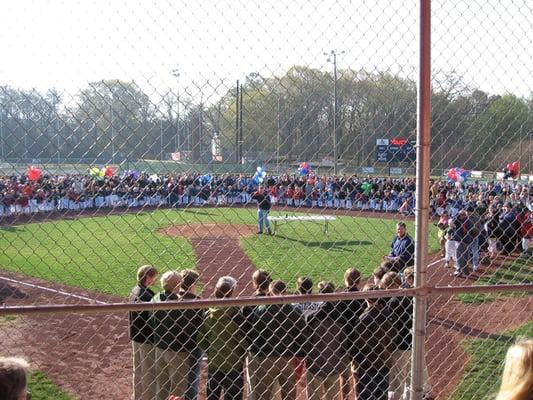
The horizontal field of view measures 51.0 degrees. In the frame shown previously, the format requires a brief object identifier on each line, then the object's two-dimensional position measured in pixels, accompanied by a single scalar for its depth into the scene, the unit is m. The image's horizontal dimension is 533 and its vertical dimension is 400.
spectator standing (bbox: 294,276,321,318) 4.93
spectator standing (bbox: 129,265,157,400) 5.08
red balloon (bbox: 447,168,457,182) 13.39
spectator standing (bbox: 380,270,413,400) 4.95
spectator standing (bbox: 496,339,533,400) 1.91
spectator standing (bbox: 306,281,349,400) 4.89
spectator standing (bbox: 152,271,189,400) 4.87
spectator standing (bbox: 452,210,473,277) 12.73
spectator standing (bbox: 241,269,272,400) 4.89
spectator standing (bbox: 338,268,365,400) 4.89
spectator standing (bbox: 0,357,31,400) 1.98
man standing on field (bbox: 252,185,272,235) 18.86
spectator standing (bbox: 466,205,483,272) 12.77
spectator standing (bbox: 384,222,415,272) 9.44
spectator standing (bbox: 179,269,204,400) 4.95
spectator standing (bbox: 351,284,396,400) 4.82
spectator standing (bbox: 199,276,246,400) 4.83
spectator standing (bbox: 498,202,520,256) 13.07
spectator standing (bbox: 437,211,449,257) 15.21
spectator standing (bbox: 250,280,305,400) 4.87
